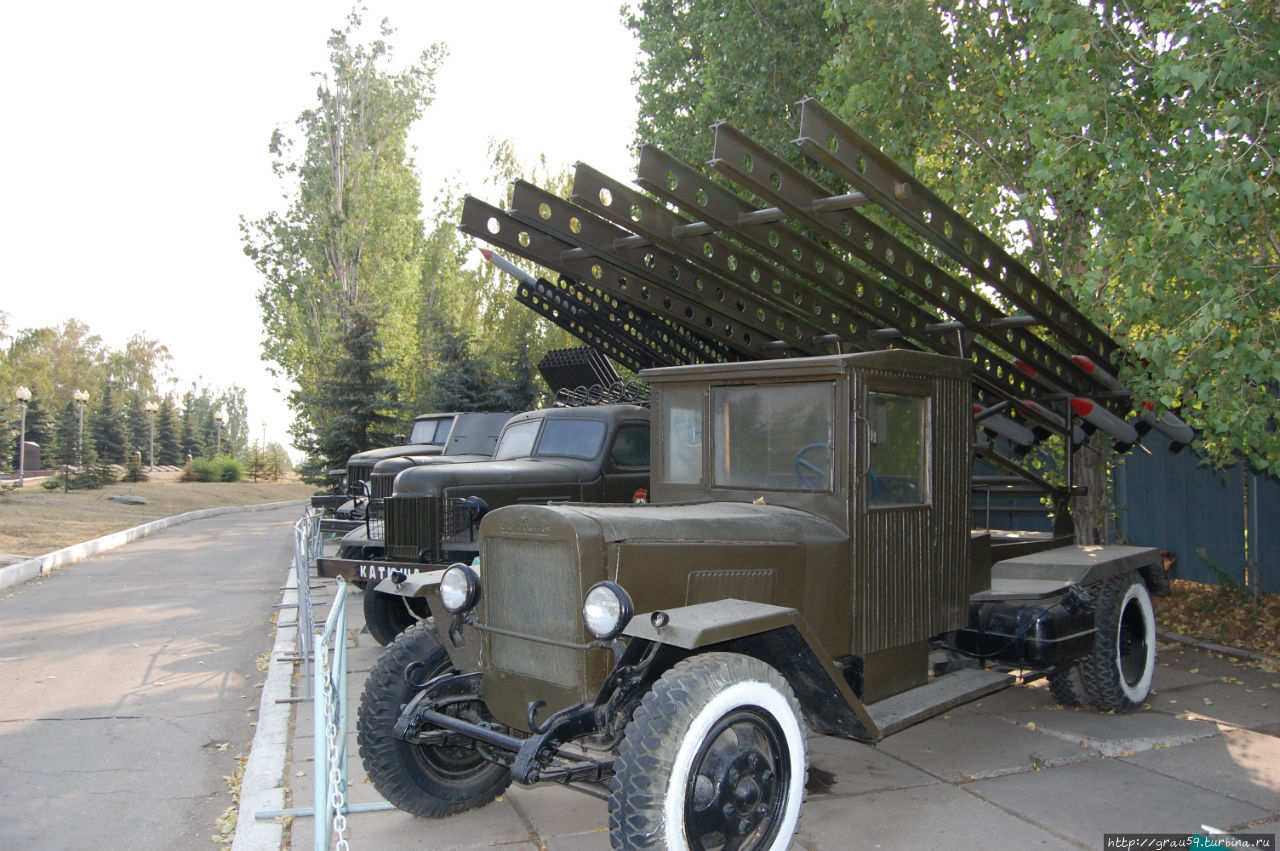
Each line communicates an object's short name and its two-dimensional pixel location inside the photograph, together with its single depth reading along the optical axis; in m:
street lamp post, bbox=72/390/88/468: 29.98
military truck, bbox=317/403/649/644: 7.54
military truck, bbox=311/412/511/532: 11.20
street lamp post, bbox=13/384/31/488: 25.51
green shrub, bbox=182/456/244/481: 37.72
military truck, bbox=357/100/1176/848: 3.38
